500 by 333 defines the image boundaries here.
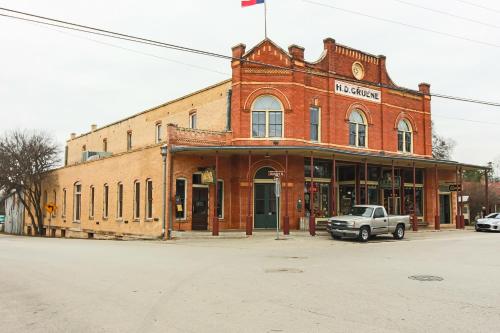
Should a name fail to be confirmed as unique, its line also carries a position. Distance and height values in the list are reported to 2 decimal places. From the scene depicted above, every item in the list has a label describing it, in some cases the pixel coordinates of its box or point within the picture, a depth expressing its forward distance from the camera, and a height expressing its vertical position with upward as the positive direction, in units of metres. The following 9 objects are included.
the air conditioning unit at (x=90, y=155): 37.47 +3.39
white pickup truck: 21.69 -1.19
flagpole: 27.30 +10.05
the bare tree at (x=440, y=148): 59.97 +6.17
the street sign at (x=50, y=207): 36.50 -0.69
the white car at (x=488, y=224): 30.08 -1.63
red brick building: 25.23 +2.89
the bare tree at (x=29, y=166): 41.12 +2.78
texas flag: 22.50 +9.03
